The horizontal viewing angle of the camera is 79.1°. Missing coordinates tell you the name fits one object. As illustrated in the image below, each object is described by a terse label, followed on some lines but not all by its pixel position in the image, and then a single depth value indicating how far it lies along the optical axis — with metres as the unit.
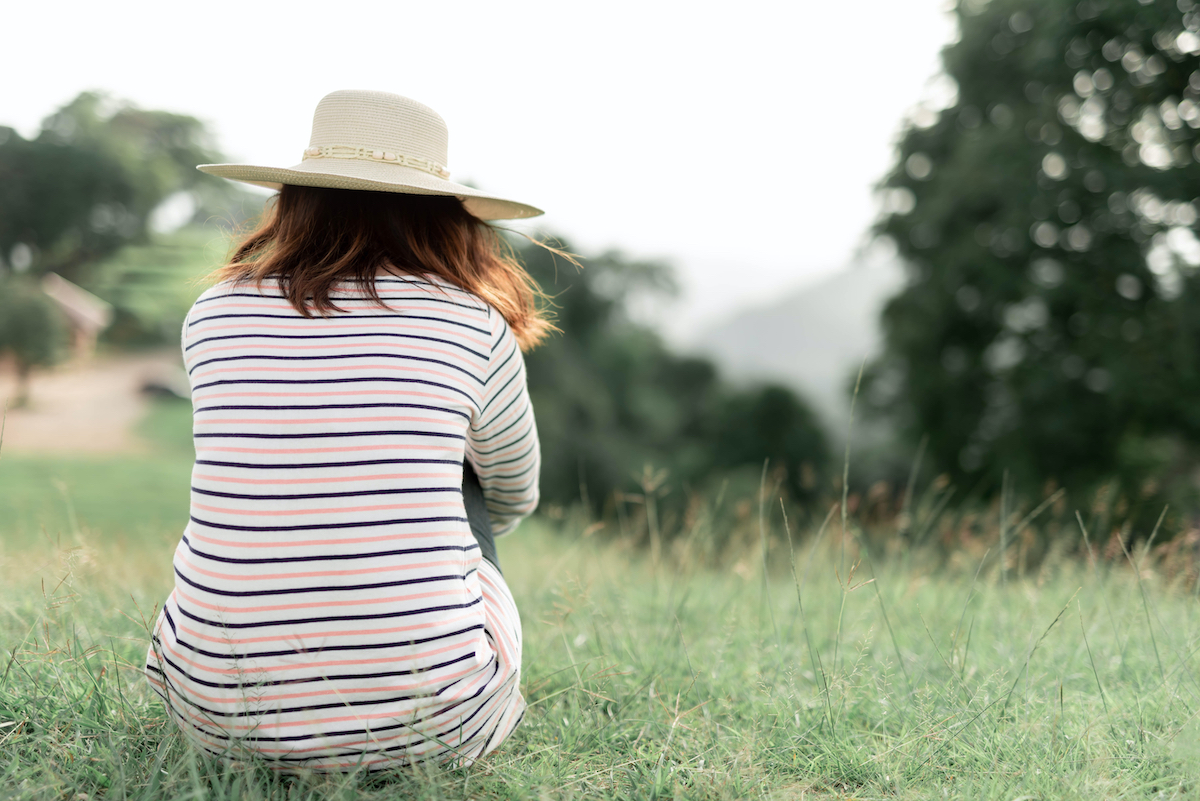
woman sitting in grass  1.18
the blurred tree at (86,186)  23.28
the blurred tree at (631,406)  19.83
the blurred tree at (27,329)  20.11
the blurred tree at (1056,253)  8.70
